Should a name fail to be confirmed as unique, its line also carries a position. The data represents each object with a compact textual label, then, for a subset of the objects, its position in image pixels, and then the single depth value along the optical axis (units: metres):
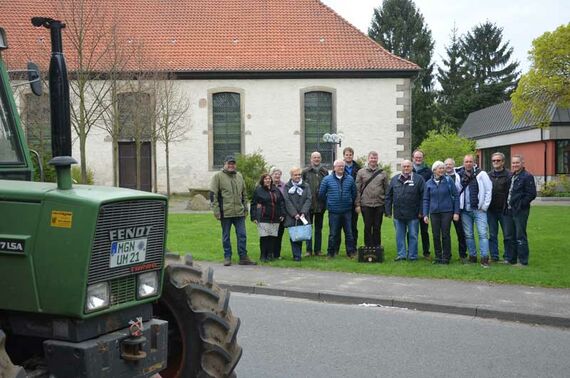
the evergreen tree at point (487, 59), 74.38
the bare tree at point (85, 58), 23.62
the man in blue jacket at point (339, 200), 13.45
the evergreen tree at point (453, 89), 70.90
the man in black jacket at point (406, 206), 12.89
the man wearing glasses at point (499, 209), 12.54
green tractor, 4.01
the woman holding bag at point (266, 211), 13.28
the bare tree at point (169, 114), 30.60
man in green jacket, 12.90
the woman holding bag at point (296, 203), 13.30
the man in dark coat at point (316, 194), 13.83
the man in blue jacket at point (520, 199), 12.06
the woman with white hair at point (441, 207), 12.53
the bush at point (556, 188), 35.34
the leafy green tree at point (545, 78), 30.52
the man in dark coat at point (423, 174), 13.48
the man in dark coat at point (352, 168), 14.02
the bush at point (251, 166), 29.44
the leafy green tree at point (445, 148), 42.94
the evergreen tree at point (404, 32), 66.31
